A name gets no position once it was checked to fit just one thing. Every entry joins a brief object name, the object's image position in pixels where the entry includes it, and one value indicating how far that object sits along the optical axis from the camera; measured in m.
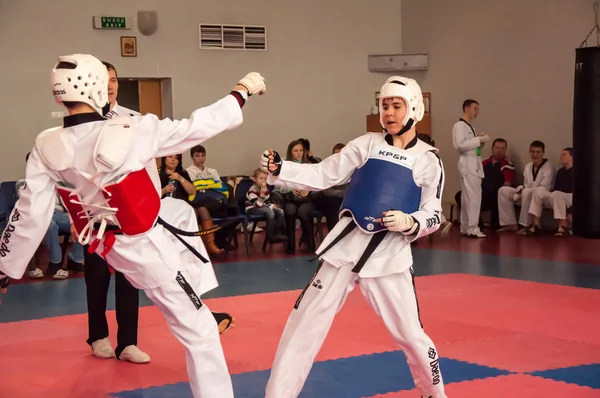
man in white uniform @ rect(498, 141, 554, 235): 12.09
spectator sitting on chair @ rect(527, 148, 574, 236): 11.60
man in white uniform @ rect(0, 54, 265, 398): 3.62
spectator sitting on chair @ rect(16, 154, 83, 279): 9.01
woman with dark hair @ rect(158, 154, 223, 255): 9.26
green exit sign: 12.65
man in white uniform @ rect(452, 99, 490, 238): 11.94
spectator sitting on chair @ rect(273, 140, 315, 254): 10.65
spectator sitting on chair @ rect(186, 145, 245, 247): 10.41
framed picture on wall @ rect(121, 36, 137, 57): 12.89
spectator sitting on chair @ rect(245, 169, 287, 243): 10.71
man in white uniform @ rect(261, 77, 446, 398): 3.85
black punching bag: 8.29
